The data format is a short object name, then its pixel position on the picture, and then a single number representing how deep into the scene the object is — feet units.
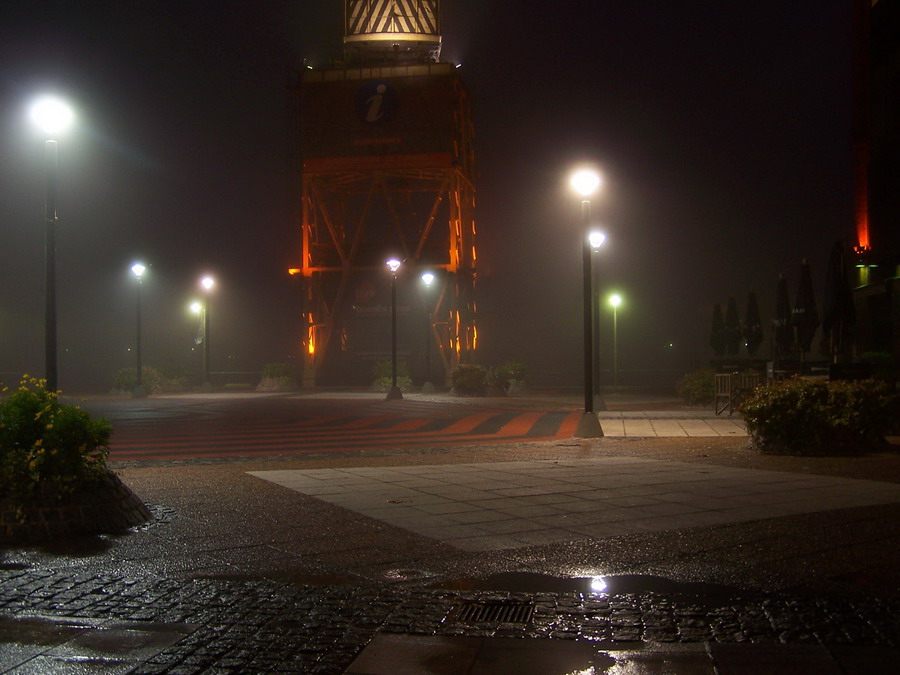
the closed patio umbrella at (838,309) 76.43
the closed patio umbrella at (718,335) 124.98
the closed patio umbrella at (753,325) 112.88
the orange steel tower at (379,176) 166.30
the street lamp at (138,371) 130.72
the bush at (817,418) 46.75
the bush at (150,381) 142.41
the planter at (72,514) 25.14
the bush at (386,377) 145.78
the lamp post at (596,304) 97.15
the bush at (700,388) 91.86
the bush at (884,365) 63.36
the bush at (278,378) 156.25
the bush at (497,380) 126.72
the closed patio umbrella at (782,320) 100.63
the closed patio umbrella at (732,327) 123.65
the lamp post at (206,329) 154.44
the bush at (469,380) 124.06
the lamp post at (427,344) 140.87
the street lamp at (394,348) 113.91
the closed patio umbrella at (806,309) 91.30
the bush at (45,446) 25.73
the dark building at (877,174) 85.56
